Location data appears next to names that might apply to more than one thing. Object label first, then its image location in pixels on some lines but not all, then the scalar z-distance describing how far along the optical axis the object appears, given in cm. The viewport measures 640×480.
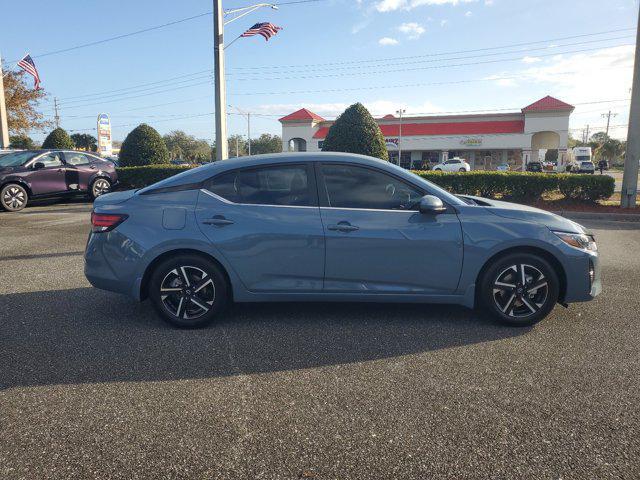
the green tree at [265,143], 10457
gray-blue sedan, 429
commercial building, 4922
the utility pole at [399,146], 5228
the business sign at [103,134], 3073
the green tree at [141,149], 1880
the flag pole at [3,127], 2142
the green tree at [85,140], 8076
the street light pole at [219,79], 1342
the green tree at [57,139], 2398
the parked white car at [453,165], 4166
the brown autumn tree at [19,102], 4069
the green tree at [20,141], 4472
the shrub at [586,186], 1384
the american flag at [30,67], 2278
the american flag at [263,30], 1672
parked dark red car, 1270
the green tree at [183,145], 11219
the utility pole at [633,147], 1323
